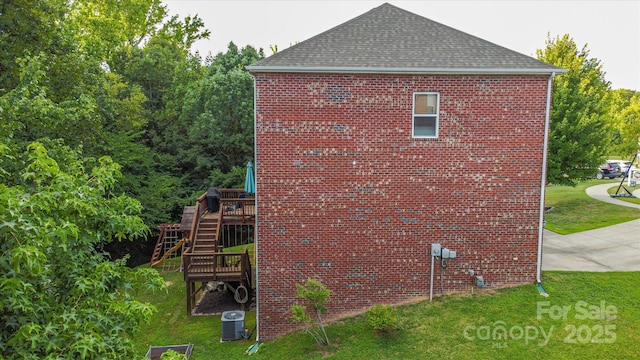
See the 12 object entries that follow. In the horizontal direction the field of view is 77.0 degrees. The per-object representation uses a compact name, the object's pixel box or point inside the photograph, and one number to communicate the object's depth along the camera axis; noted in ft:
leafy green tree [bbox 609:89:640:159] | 81.30
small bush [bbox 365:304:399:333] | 31.35
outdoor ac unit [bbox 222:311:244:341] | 36.55
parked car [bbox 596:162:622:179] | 109.40
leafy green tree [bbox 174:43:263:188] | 72.23
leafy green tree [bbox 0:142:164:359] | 12.26
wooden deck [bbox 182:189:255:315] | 42.75
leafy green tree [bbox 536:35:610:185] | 62.03
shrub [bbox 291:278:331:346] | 31.58
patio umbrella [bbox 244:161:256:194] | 44.19
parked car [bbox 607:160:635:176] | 109.97
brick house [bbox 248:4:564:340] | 34.71
